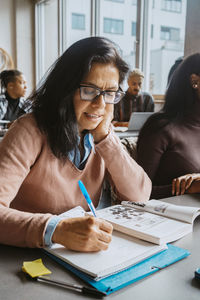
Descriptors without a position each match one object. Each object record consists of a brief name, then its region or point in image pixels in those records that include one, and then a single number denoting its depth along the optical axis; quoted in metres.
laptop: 2.86
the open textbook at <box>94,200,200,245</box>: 0.78
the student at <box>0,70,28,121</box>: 4.41
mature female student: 1.00
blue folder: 0.58
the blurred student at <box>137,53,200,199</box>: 1.56
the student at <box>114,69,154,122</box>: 4.07
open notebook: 0.62
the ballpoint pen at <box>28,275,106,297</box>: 0.55
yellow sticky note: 0.61
